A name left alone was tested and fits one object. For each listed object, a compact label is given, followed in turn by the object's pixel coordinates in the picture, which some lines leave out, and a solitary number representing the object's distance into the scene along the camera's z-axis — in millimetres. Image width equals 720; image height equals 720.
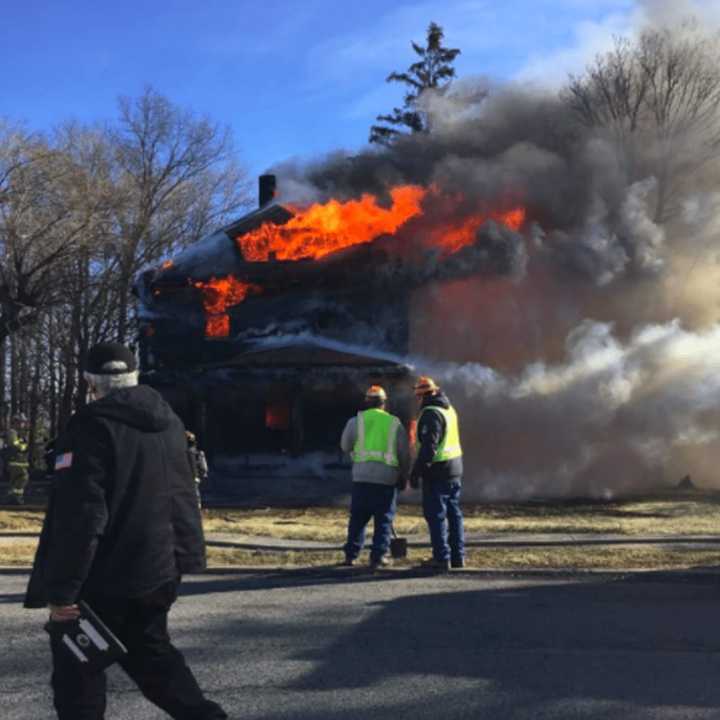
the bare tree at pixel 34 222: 23281
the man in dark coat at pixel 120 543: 3418
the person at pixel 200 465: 13270
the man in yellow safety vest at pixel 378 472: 9023
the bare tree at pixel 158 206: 34719
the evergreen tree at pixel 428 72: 40188
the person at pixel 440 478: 8898
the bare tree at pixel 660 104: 23328
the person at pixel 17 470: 17266
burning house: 21141
